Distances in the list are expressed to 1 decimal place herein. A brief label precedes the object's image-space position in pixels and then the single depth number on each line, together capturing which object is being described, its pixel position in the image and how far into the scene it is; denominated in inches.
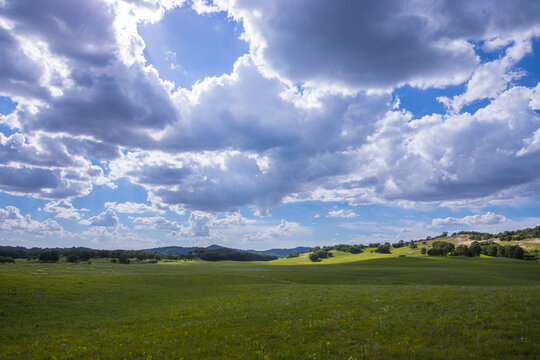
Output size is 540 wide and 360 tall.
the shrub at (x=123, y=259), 6259.8
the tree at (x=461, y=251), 6259.4
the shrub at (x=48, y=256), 5528.5
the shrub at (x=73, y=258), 5722.4
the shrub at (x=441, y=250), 6486.2
